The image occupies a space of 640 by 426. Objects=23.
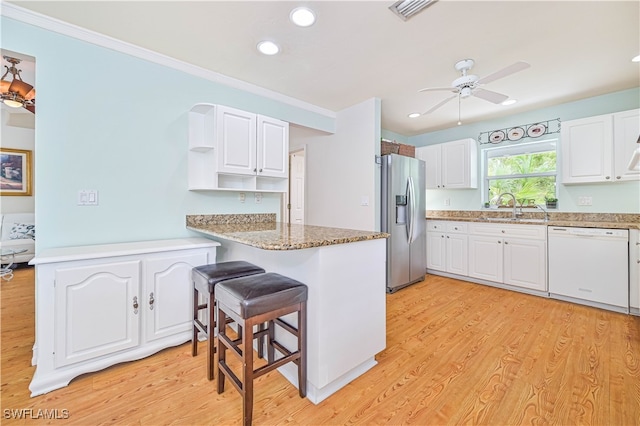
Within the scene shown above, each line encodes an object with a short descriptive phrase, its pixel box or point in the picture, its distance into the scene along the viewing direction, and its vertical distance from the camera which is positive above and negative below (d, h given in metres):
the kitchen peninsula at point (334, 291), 1.50 -0.48
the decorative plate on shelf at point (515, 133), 3.89 +1.17
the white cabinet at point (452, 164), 4.14 +0.78
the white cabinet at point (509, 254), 3.20 -0.54
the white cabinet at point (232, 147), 2.33 +0.61
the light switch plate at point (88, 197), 2.00 +0.12
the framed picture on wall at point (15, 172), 4.32 +0.67
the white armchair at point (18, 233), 4.08 -0.33
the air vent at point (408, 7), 1.71 +1.36
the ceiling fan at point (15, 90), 2.44 +1.15
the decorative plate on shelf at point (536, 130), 3.70 +1.16
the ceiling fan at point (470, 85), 2.37 +1.17
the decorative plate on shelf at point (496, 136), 4.07 +1.18
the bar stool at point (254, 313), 1.32 -0.54
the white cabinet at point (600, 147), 2.86 +0.75
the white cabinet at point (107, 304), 1.60 -0.62
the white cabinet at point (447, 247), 3.85 -0.51
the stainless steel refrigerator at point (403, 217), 3.44 -0.06
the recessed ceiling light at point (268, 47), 2.16 +1.37
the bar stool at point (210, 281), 1.70 -0.46
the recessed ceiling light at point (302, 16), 1.78 +1.36
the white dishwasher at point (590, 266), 2.71 -0.57
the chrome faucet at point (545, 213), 3.61 +0.00
